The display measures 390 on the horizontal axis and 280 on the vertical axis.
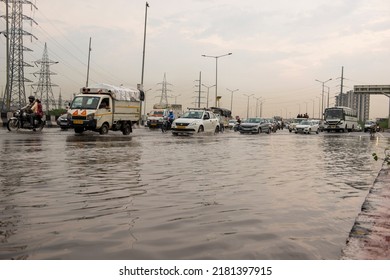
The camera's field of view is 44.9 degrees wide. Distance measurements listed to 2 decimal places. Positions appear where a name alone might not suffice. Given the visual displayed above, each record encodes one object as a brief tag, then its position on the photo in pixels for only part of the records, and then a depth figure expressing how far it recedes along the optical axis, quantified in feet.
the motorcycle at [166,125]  123.88
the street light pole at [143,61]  154.10
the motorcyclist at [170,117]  131.23
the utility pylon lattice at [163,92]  321.73
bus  178.60
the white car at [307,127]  150.83
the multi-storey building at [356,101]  610.65
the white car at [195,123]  96.83
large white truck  80.74
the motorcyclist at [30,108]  80.38
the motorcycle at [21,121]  80.74
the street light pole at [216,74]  232.76
